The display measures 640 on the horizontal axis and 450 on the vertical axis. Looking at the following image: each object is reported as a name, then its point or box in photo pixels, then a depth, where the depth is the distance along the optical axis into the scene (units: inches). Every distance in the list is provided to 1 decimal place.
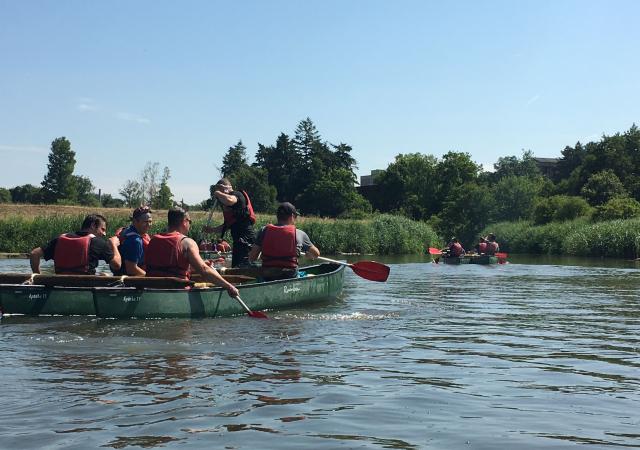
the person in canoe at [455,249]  1224.2
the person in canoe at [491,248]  1232.7
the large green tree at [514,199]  2571.4
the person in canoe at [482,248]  1244.2
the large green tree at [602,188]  2363.4
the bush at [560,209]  2124.5
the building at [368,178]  4365.9
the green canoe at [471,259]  1201.8
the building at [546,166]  4339.6
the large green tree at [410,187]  3444.9
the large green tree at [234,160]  3863.2
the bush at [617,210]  1959.0
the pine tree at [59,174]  3563.0
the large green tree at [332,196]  3481.8
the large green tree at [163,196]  2849.4
